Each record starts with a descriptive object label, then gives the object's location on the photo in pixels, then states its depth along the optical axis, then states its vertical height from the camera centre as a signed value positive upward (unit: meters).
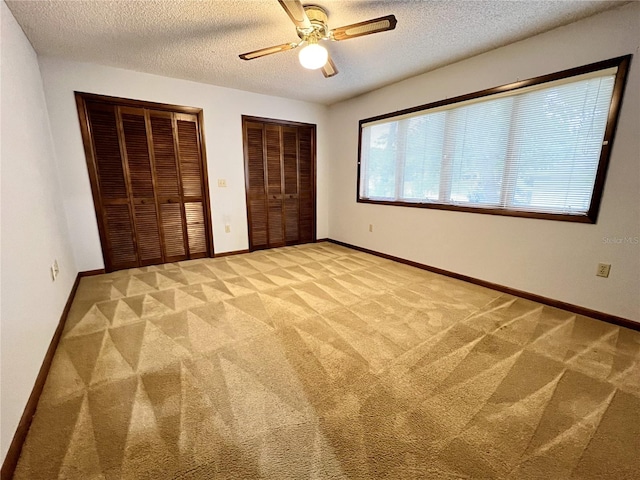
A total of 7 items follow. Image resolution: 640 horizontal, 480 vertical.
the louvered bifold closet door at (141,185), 3.21 +0.02
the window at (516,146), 2.09 +0.37
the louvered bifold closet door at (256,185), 4.01 +0.02
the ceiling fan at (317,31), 1.71 +1.07
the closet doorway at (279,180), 4.08 +0.10
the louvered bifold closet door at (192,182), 3.54 +0.06
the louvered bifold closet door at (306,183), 4.50 +0.05
